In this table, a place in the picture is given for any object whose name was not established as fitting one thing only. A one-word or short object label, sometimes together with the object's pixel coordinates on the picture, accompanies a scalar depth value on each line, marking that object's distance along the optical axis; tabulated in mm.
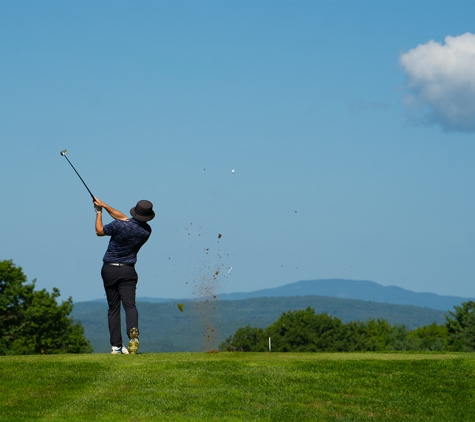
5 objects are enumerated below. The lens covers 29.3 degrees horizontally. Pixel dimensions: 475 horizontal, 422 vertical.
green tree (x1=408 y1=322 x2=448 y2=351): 110288
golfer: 16688
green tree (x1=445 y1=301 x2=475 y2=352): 84188
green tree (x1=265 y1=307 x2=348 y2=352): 115312
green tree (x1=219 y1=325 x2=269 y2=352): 123500
